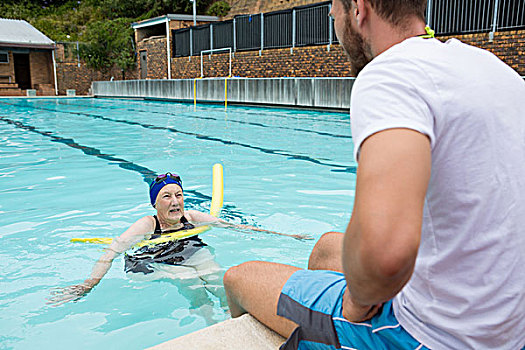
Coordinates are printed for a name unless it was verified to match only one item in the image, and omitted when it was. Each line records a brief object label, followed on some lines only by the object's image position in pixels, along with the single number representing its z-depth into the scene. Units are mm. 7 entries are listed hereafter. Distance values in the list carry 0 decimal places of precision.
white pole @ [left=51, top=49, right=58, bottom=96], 32469
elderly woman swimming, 3189
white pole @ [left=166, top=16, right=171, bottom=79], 28719
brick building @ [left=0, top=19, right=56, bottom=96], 30655
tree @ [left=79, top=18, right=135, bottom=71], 33625
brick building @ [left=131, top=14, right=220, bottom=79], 29125
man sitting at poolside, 891
